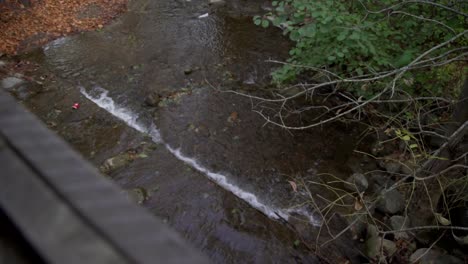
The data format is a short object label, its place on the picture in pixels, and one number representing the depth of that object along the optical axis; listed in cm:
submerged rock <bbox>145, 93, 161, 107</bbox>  589
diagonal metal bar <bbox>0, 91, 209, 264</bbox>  72
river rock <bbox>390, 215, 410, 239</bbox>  369
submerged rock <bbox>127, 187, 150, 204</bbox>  427
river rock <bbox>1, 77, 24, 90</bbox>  634
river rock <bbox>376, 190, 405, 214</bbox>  404
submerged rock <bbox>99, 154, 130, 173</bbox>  468
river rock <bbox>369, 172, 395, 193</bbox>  433
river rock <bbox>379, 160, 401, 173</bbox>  448
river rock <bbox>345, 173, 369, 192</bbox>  436
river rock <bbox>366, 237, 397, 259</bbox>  351
